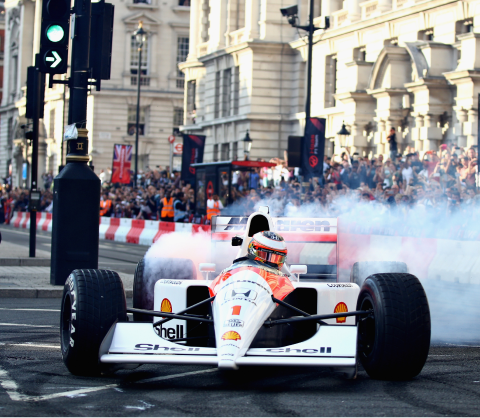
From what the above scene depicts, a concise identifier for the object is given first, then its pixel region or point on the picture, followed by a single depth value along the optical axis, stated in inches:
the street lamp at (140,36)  1846.3
